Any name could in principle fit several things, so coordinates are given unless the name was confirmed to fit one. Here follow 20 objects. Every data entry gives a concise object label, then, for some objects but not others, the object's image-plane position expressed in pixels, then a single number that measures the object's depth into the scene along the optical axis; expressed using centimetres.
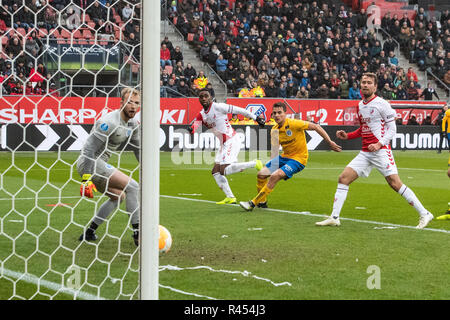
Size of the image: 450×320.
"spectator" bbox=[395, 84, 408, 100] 3011
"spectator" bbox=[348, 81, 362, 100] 2835
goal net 500
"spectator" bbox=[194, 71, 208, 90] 2567
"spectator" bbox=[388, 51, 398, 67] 3200
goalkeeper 624
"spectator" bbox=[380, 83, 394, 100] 2945
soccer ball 606
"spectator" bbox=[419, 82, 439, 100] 3021
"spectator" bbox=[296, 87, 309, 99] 2752
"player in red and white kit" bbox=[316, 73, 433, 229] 860
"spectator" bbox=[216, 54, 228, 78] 2731
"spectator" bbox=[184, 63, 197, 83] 2586
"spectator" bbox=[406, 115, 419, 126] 2816
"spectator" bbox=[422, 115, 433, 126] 2870
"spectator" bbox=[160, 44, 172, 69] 2579
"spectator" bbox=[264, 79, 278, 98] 2698
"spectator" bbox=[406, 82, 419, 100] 3031
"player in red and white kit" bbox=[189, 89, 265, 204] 1133
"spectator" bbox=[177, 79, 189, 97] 2539
